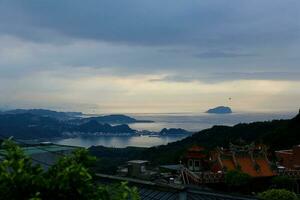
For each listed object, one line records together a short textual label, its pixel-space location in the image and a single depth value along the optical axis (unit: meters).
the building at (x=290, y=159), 42.16
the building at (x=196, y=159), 39.12
